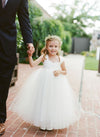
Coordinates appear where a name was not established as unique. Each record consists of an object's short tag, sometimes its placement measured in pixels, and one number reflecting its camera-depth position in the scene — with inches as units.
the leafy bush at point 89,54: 1038.4
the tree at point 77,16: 1488.7
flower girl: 107.0
